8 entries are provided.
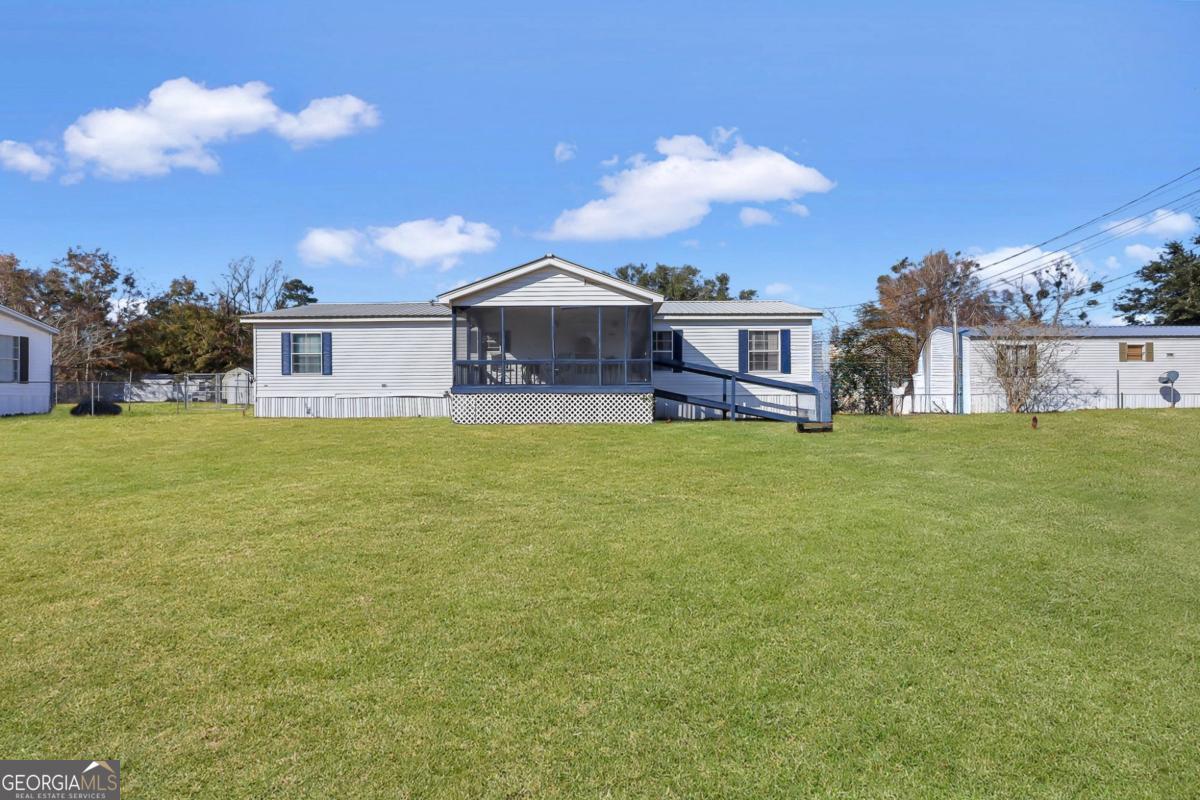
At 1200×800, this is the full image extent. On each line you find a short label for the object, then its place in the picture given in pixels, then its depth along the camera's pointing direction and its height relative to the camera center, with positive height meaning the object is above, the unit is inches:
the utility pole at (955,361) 892.0 +51.4
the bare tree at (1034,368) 863.1 +38.6
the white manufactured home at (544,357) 665.0 +51.0
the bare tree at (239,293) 1870.1 +325.5
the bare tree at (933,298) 1589.6 +246.4
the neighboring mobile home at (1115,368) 874.8 +38.5
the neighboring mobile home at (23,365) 810.8 +51.7
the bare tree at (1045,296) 1416.1 +231.8
